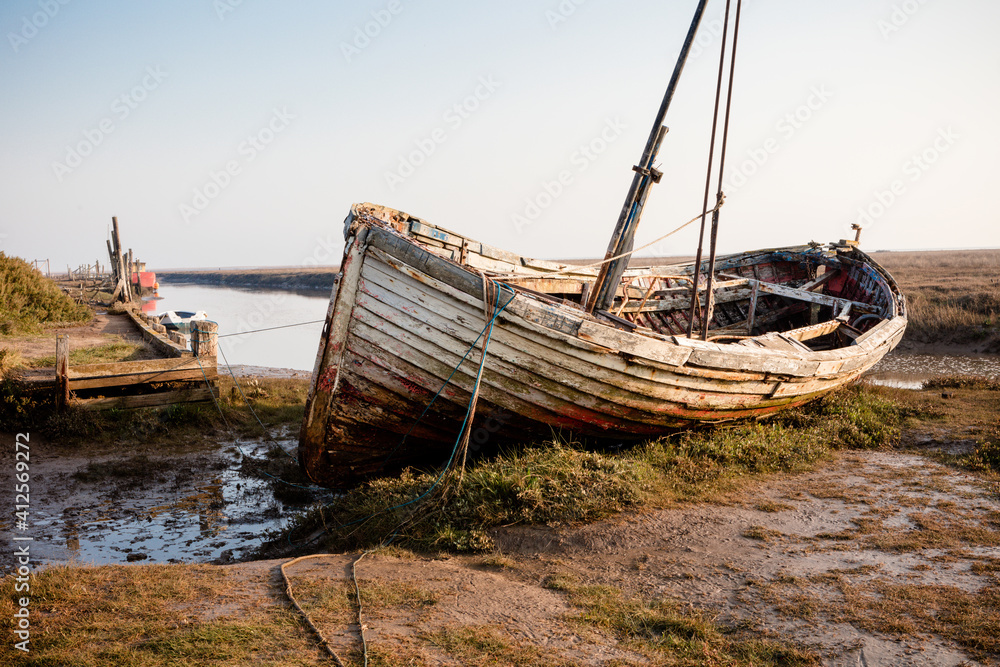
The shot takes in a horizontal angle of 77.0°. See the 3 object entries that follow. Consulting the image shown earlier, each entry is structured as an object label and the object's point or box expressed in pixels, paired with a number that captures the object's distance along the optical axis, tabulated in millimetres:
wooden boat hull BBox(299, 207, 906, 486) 5812
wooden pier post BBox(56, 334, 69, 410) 8320
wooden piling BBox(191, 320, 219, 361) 9609
